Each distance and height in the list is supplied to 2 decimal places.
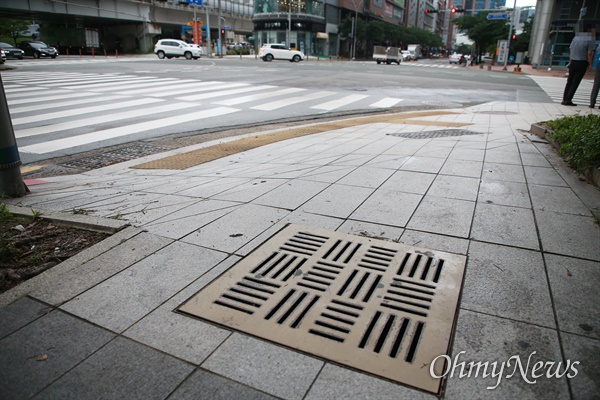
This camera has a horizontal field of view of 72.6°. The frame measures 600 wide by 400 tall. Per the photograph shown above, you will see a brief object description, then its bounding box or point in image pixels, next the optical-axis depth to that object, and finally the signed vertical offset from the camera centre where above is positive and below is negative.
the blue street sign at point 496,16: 52.83 +6.91
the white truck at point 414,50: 77.43 +3.73
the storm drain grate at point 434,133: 7.65 -1.16
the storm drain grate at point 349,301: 2.09 -1.35
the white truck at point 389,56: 50.88 +1.67
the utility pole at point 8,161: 4.05 -0.98
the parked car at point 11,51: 35.06 +0.87
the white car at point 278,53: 44.31 +1.45
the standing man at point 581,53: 11.01 +0.53
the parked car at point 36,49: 39.44 +1.19
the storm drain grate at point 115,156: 6.52 -1.49
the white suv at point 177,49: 41.97 +1.59
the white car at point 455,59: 68.74 +1.94
